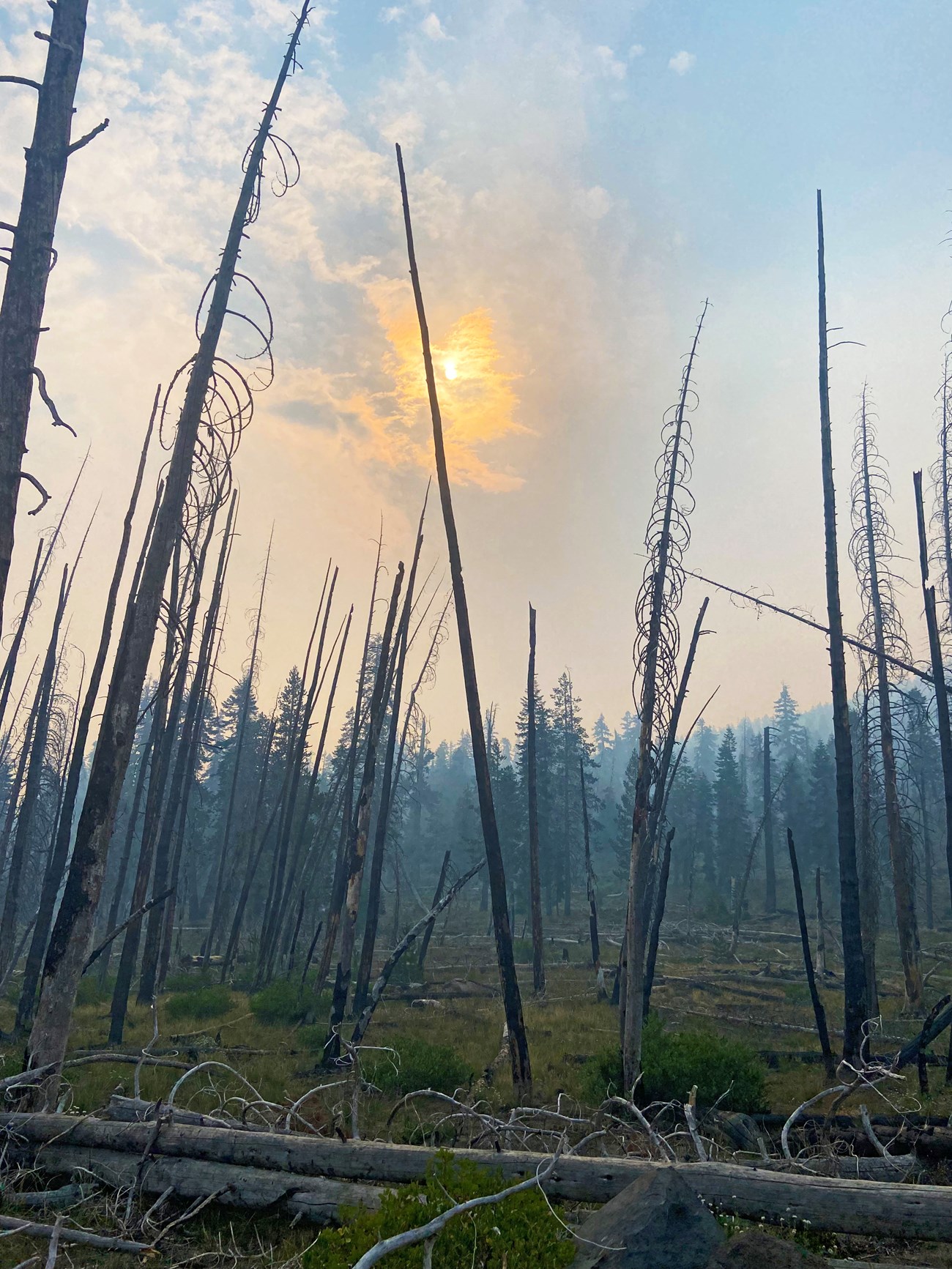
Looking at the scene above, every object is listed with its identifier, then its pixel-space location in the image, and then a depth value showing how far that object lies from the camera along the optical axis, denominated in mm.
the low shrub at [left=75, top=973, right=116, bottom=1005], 18219
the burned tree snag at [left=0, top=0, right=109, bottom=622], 5625
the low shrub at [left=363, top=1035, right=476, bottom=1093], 9562
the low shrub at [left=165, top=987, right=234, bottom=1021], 15555
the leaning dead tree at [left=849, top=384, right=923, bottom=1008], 17062
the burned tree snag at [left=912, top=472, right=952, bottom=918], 12883
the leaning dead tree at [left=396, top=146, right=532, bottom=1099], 8547
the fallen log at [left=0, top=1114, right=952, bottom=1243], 4137
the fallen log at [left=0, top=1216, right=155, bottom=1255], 4266
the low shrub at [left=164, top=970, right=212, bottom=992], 19344
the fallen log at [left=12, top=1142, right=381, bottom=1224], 4848
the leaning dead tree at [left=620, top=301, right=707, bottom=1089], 9383
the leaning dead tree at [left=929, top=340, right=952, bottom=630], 18312
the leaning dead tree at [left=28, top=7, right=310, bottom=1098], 6215
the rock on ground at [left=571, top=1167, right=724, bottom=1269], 3723
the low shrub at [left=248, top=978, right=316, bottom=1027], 15422
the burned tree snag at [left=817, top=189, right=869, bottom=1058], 10188
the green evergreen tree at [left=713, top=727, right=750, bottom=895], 54438
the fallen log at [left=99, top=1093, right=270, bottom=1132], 5492
